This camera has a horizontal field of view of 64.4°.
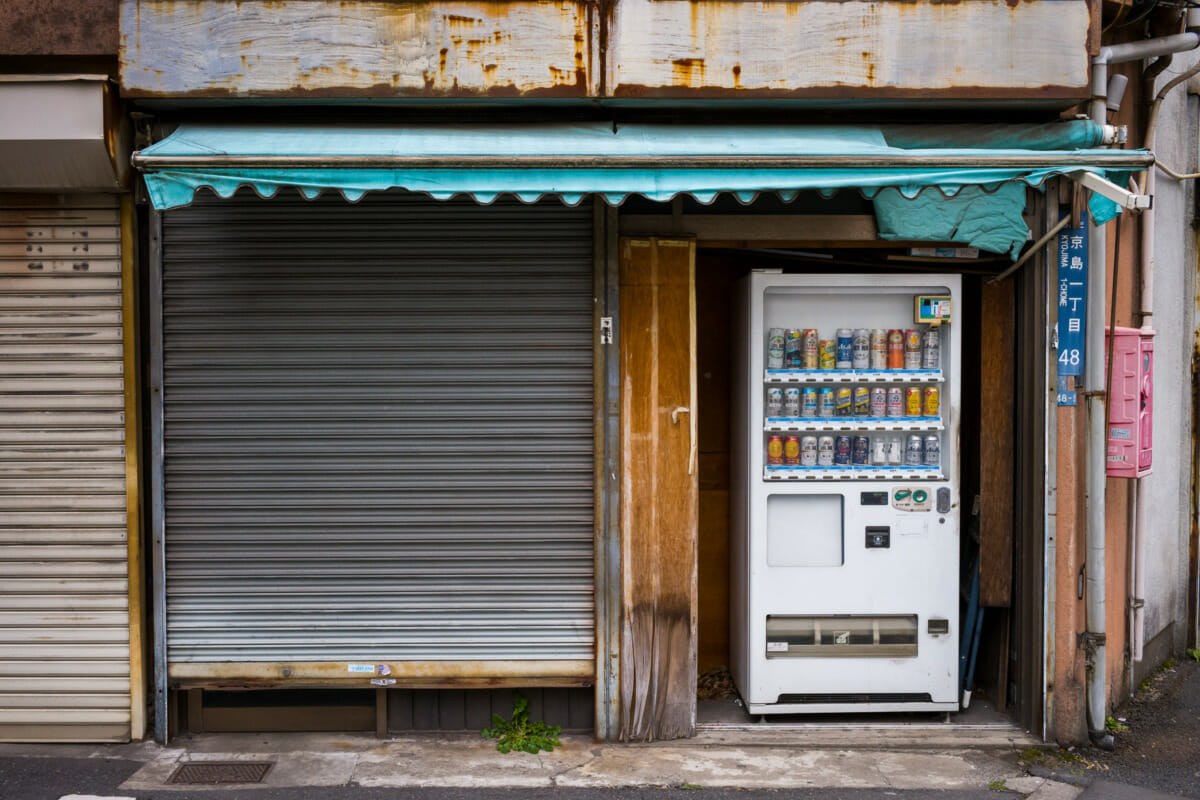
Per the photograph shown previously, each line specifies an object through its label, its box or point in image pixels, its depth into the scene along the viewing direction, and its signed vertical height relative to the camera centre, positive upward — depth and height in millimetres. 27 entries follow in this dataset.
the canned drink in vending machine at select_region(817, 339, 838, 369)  6266 +206
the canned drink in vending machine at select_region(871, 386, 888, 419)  6242 -108
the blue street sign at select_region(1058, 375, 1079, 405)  5866 -46
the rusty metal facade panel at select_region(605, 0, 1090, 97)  5629 +1989
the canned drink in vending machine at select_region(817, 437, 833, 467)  6277 -433
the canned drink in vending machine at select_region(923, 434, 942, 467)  6277 -435
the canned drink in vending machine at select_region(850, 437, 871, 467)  6316 -431
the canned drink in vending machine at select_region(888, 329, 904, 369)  6242 +243
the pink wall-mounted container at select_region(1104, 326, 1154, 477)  5945 -130
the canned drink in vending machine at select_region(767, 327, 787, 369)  6223 +232
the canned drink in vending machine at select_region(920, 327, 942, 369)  6301 +238
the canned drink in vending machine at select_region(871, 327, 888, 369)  6258 +244
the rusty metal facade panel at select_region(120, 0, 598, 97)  5539 +1982
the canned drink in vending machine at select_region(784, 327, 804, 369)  6270 +239
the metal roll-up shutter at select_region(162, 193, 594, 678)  5961 -280
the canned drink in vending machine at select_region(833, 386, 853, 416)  6266 -98
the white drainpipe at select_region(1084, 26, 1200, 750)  5793 -328
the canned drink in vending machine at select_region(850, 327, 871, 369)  6250 +245
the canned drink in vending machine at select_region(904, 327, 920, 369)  6258 +243
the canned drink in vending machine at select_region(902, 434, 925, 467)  6242 -437
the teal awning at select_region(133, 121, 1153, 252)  5039 +1168
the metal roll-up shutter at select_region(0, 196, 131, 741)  5863 -635
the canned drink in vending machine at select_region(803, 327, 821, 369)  6227 +245
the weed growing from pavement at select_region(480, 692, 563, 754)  5898 -2198
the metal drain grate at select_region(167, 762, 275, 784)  5473 -2245
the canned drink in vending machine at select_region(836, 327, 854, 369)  6246 +251
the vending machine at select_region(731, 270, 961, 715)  6195 -765
